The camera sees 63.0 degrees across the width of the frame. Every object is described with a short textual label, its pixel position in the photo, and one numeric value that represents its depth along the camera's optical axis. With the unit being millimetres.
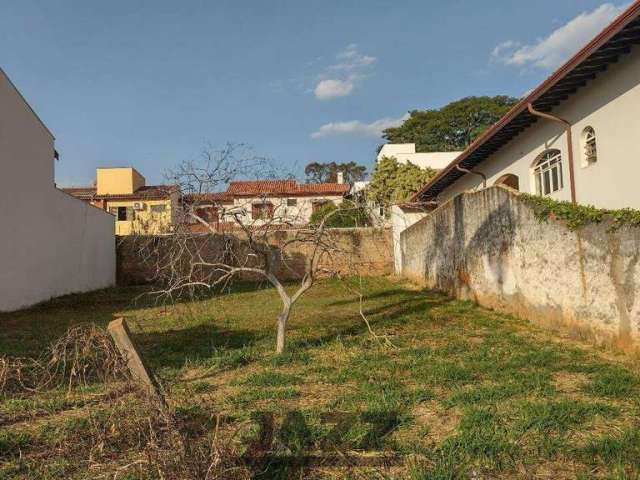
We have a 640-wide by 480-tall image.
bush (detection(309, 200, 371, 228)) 7587
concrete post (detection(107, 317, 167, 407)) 3721
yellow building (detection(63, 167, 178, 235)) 34906
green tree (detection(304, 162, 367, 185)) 50888
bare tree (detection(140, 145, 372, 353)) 7164
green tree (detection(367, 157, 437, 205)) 24375
